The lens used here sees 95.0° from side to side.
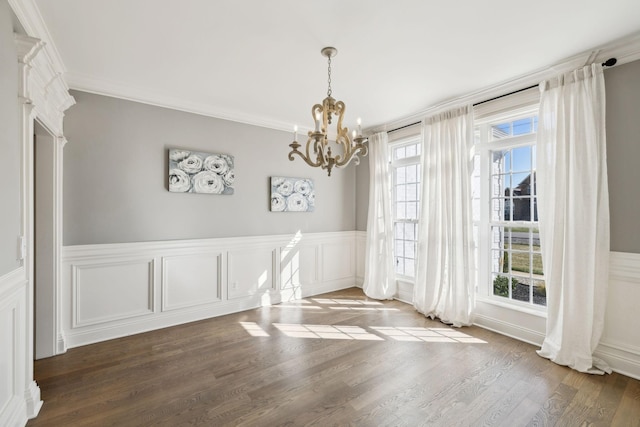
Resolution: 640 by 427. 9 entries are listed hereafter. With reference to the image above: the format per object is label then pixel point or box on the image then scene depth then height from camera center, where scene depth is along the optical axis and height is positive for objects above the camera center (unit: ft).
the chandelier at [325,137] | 7.66 +2.01
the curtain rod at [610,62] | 8.14 +4.23
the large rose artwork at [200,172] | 11.51 +1.69
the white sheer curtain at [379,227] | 15.06 -0.73
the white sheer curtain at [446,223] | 11.50 -0.42
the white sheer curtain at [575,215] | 8.31 -0.05
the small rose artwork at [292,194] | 14.23 +0.95
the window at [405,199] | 14.67 +0.73
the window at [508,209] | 10.51 +0.16
